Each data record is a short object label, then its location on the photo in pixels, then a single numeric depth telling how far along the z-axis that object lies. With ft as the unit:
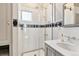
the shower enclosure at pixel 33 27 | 3.89
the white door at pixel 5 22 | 3.82
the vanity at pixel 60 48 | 3.64
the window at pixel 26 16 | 3.92
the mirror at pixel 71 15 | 3.90
